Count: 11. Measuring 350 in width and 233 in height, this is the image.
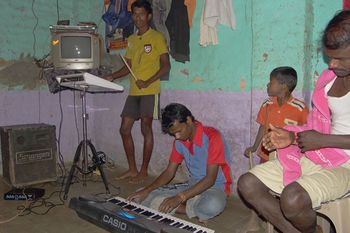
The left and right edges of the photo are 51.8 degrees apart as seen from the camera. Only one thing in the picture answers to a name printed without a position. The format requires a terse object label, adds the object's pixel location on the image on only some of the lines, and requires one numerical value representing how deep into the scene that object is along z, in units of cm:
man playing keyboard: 260
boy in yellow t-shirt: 388
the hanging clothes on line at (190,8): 371
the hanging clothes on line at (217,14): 340
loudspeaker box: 381
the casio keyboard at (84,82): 326
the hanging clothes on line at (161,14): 393
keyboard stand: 349
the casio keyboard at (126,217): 223
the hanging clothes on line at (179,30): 378
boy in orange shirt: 271
